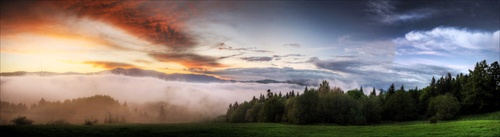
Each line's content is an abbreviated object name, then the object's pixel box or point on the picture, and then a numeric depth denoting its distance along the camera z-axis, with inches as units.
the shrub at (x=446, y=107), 4594.0
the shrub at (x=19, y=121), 2869.1
